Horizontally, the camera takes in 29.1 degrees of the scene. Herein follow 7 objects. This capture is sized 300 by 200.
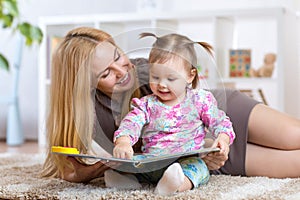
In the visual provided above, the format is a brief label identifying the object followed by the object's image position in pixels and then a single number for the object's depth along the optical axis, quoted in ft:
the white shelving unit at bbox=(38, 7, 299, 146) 10.00
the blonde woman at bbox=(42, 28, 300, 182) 4.96
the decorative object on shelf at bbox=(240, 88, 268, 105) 10.30
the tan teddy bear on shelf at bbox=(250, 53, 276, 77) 10.27
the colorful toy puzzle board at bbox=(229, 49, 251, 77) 10.49
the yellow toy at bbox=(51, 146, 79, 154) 4.78
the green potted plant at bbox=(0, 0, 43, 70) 8.14
